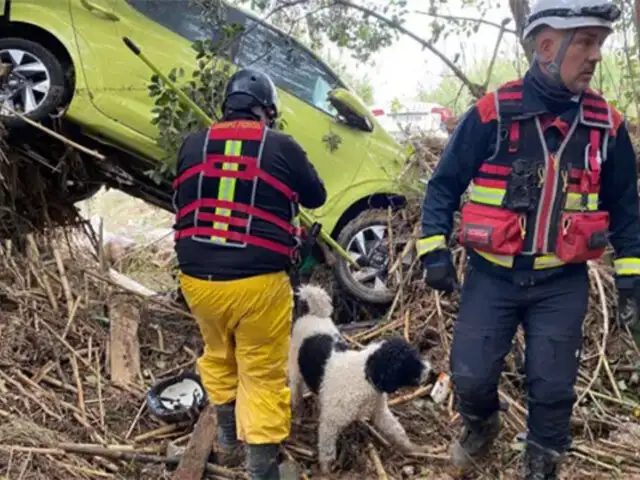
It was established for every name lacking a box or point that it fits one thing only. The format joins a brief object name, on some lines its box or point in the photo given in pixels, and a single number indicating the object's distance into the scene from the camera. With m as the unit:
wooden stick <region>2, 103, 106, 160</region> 5.17
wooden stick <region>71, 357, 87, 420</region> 4.49
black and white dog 3.79
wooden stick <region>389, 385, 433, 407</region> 4.67
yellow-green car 5.61
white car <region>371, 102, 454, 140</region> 6.57
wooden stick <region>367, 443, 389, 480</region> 3.91
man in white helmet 3.17
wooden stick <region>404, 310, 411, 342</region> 5.22
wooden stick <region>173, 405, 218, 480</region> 3.86
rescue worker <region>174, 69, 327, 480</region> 3.56
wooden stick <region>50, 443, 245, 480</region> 3.96
